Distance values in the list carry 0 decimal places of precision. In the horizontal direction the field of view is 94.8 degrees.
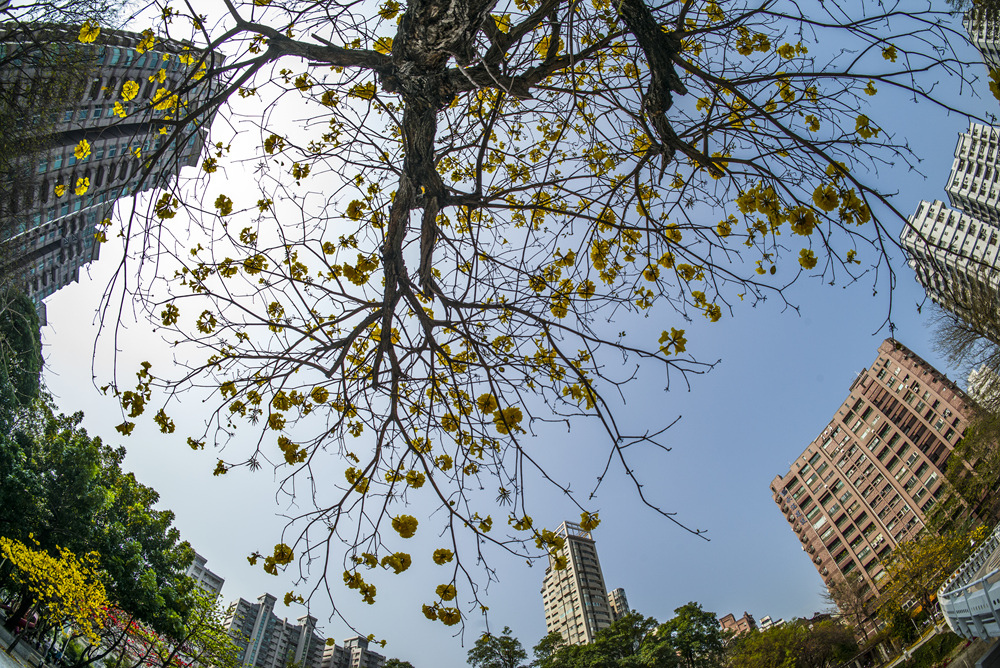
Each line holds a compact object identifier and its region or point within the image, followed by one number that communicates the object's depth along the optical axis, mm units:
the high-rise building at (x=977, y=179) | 36344
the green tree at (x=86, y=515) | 10547
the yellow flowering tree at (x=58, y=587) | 9195
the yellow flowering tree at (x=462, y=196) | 2174
